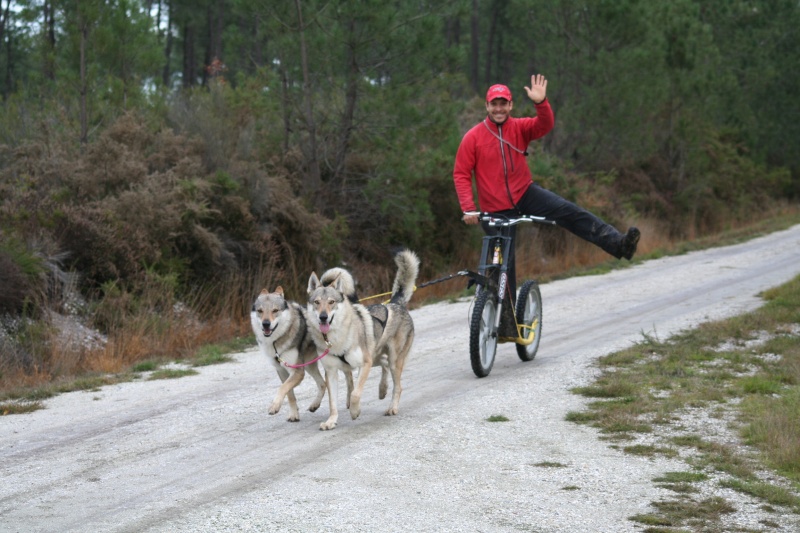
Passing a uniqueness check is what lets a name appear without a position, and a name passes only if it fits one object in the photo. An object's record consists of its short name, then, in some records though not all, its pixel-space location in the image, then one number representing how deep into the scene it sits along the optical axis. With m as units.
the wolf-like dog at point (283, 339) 7.78
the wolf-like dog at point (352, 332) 7.63
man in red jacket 9.35
